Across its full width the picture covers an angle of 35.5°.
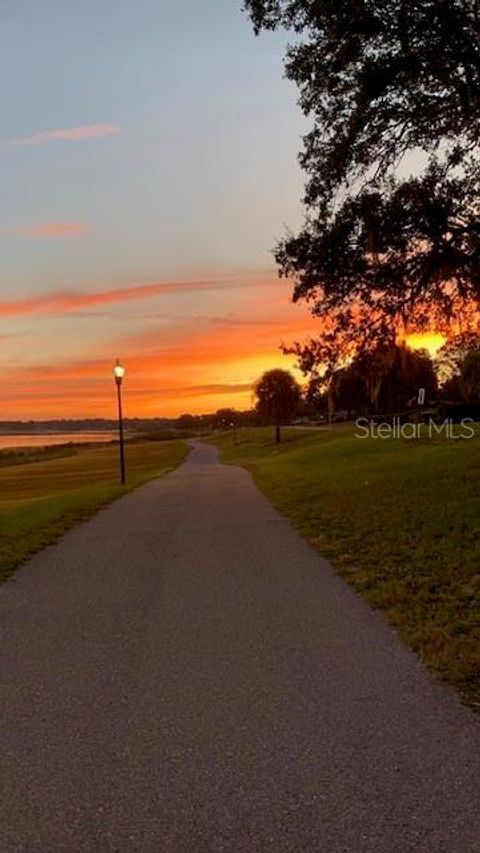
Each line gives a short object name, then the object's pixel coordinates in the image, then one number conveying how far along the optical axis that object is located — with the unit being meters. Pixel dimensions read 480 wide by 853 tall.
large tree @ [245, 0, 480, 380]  11.50
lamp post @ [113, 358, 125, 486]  29.16
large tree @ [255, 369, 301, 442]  78.00
